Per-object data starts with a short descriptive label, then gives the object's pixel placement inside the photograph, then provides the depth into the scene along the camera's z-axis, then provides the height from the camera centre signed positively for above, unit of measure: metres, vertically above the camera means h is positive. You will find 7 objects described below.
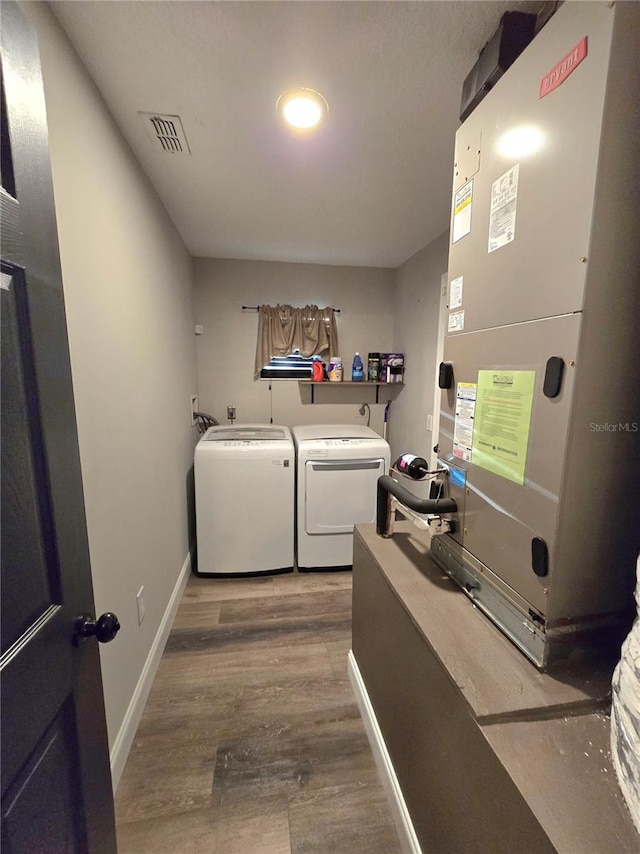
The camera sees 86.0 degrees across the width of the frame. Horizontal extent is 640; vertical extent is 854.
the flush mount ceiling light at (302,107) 1.19 +0.98
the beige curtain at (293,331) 3.07 +0.45
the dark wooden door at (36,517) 0.52 -0.24
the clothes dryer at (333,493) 2.44 -0.80
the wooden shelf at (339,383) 3.09 -0.02
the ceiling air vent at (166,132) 1.31 +0.99
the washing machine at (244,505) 2.34 -0.86
